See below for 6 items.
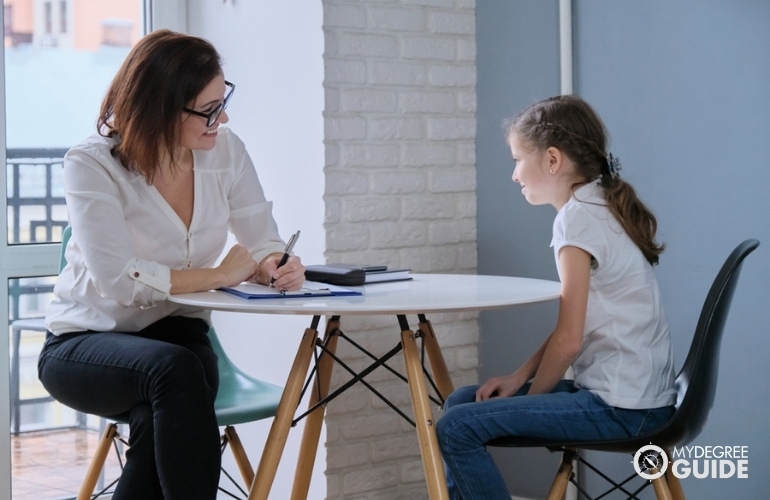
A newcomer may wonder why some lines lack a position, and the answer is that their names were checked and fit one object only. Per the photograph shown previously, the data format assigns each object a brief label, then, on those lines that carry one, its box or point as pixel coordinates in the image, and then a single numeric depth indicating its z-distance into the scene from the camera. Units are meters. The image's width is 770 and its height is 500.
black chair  3.90
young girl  3.96
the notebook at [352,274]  4.24
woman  3.97
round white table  3.91
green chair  4.33
